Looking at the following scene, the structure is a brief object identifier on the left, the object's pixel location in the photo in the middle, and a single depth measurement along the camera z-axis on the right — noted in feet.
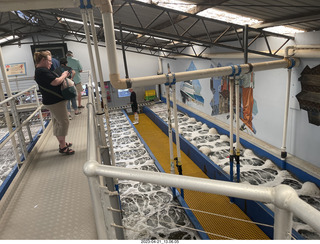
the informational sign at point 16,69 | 50.72
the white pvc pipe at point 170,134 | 14.82
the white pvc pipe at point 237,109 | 15.82
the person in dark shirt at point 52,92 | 9.93
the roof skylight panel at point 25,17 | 32.49
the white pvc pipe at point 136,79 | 9.63
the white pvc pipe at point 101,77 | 9.88
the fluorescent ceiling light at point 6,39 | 47.19
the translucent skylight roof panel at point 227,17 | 18.47
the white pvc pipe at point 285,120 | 20.20
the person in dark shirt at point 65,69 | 14.73
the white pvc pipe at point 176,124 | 14.47
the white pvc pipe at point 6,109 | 10.59
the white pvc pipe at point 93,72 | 10.17
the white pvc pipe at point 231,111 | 15.86
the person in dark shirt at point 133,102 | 41.55
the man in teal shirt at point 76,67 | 20.10
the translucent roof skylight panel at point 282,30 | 19.73
